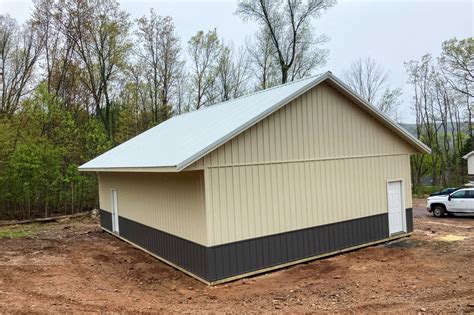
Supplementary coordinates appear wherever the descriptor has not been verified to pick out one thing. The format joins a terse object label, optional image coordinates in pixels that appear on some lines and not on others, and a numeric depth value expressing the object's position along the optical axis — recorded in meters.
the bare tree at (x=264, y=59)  33.12
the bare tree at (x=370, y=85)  41.75
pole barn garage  9.40
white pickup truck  18.83
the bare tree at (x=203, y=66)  33.12
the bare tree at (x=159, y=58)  30.70
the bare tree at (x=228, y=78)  34.03
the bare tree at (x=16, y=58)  26.70
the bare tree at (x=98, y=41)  26.55
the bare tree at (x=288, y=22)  31.39
